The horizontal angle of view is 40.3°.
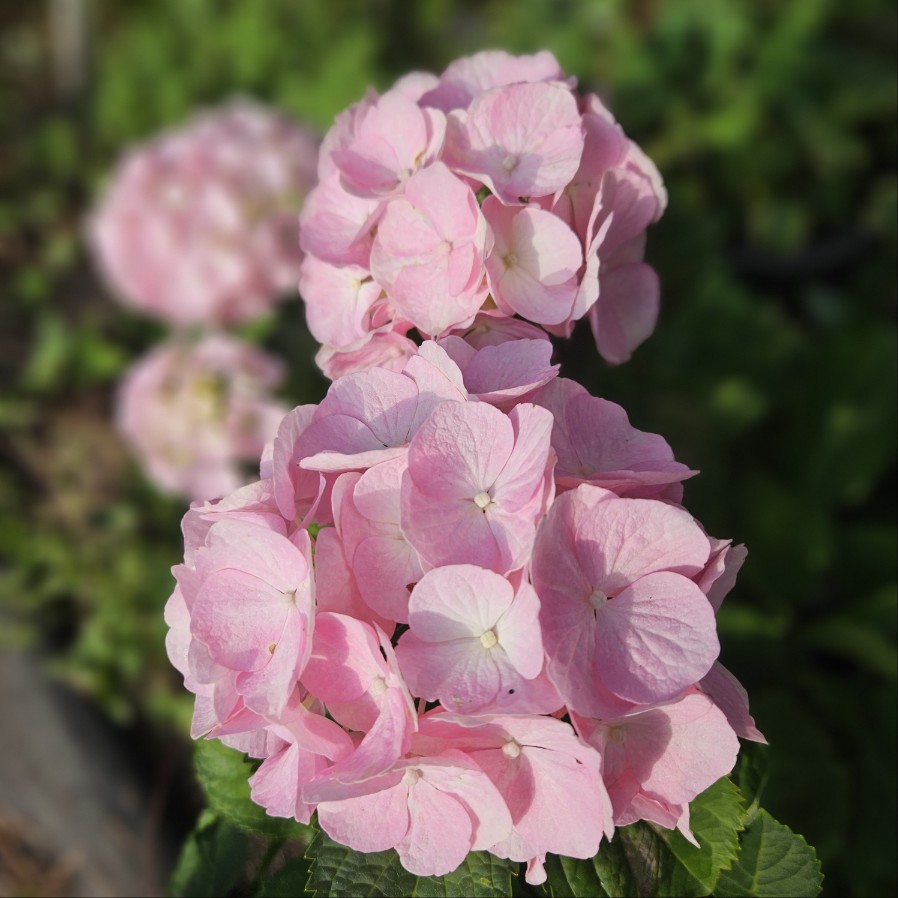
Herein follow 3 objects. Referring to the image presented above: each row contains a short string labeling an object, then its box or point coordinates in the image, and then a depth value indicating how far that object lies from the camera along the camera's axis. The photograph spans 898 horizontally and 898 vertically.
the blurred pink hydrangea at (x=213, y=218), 0.72
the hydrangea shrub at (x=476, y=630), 0.28
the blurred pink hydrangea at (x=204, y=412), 0.69
